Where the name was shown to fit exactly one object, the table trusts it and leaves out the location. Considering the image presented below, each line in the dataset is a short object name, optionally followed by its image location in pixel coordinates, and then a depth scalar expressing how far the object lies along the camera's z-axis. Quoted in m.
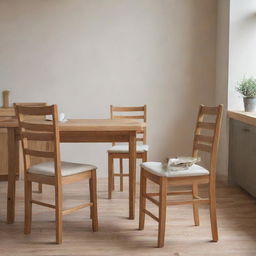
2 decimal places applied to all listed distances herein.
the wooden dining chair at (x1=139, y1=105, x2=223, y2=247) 2.97
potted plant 4.47
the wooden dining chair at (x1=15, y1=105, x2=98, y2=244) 3.03
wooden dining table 3.36
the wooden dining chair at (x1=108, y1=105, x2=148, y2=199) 4.25
